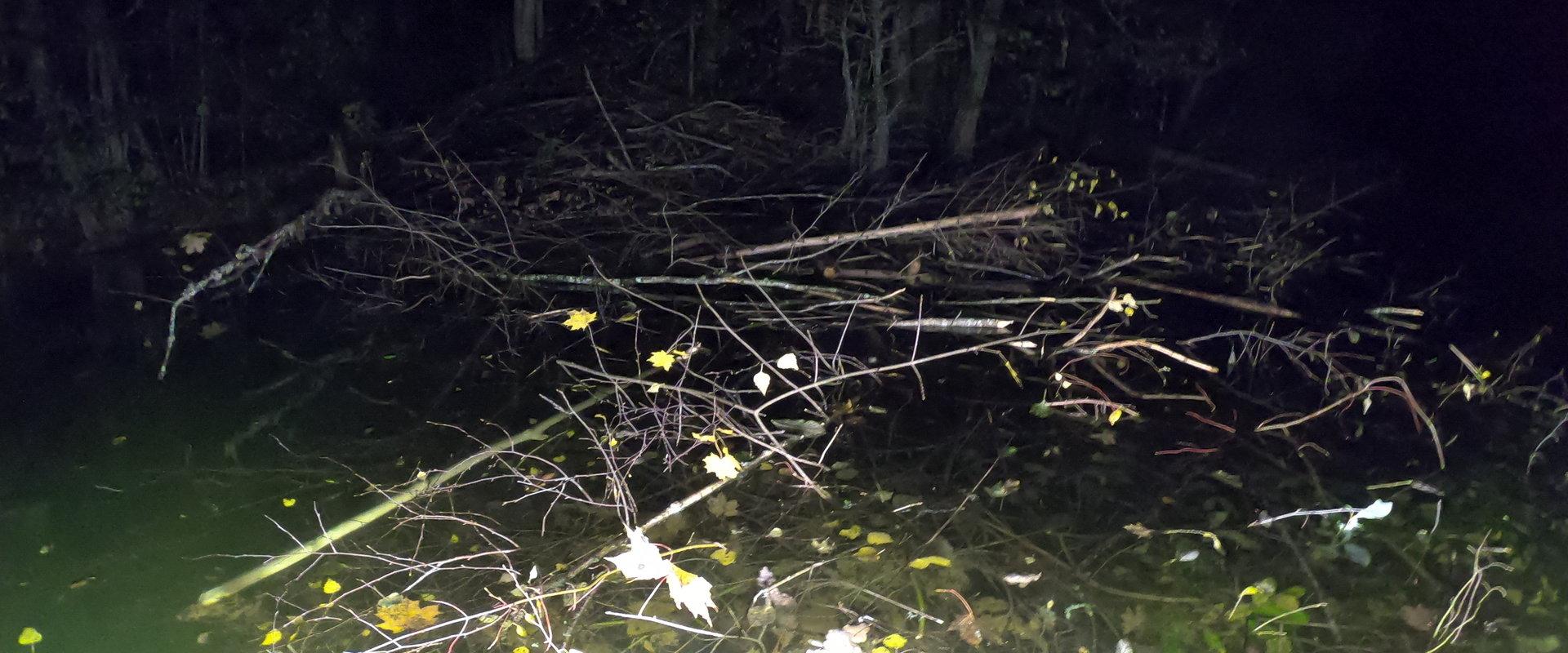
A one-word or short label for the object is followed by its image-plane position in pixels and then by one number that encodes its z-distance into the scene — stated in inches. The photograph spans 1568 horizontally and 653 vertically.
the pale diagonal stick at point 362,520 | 137.2
